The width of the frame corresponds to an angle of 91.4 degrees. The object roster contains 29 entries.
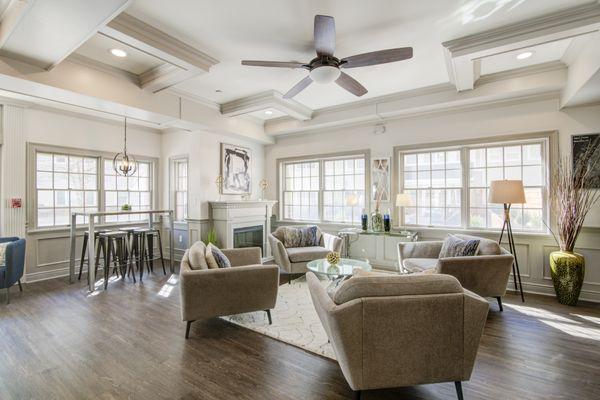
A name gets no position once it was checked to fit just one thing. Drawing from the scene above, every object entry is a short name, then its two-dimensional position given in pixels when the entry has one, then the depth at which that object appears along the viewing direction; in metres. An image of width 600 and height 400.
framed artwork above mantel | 5.91
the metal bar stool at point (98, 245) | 4.55
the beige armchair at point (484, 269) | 3.28
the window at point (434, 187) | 4.87
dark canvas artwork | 3.76
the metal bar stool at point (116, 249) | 4.48
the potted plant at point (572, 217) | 3.58
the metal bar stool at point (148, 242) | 4.96
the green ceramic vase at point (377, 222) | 5.20
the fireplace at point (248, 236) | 5.72
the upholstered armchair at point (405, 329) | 1.78
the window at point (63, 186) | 4.89
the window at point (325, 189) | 5.80
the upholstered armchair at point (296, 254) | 4.54
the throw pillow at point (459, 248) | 3.58
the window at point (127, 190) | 5.77
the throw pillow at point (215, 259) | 2.98
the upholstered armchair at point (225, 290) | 2.79
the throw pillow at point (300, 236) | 5.01
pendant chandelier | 5.25
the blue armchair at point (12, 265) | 3.72
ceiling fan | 2.43
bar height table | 4.09
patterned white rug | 2.71
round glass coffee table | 3.41
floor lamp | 3.72
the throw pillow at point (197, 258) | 2.90
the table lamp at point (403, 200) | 4.84
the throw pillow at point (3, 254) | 3.74
